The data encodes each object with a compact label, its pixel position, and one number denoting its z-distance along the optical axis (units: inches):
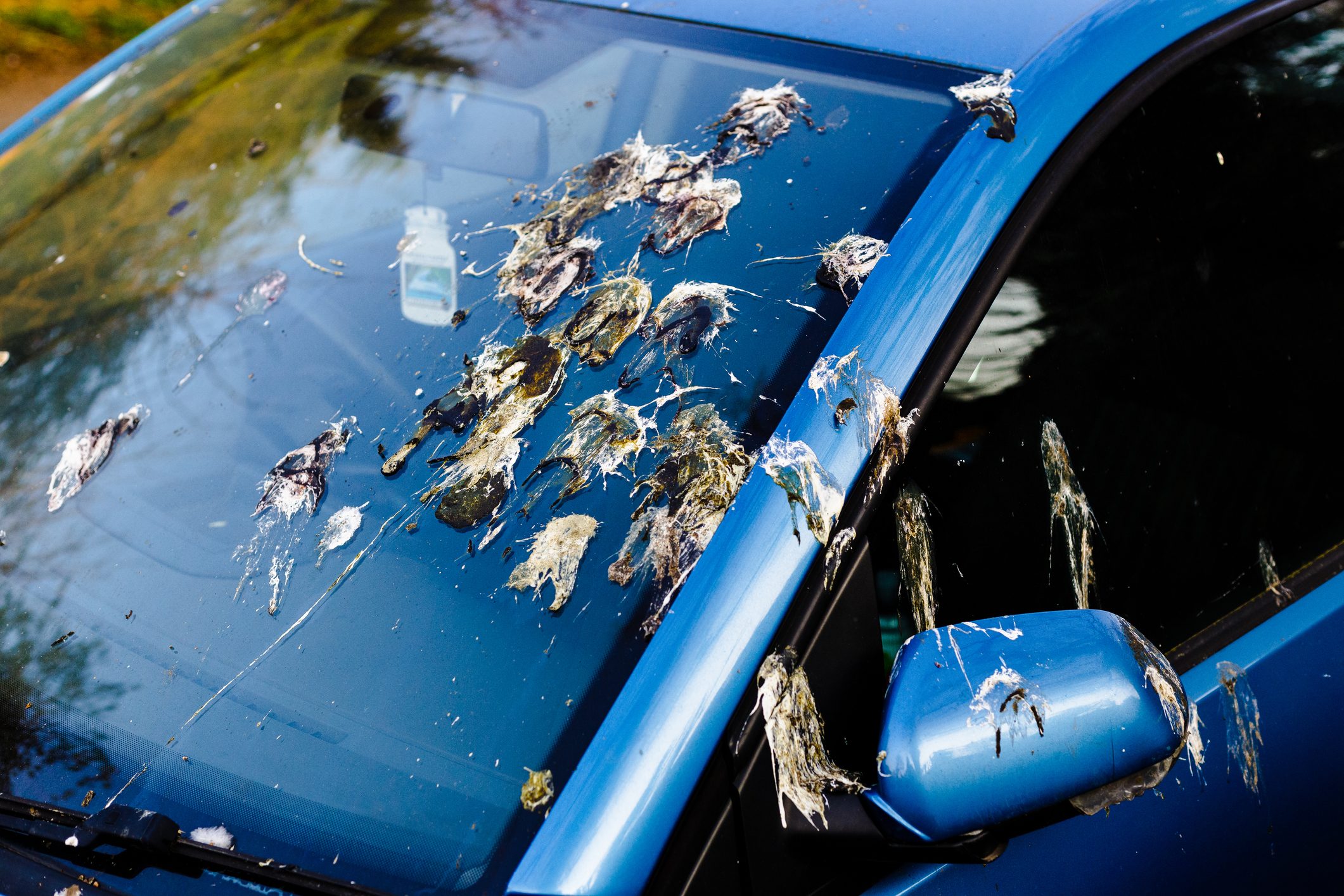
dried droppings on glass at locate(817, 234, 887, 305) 41.3
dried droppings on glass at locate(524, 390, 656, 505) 40.6
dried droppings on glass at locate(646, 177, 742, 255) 47.1
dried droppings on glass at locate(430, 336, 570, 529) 41.4
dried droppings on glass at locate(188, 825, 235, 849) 36.8
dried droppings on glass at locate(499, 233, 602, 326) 47.6
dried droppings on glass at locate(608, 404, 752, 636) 36.2
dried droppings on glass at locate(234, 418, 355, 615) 42.1
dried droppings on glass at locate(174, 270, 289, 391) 53.1
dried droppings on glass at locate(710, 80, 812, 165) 50.0
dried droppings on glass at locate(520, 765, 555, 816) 33.7
